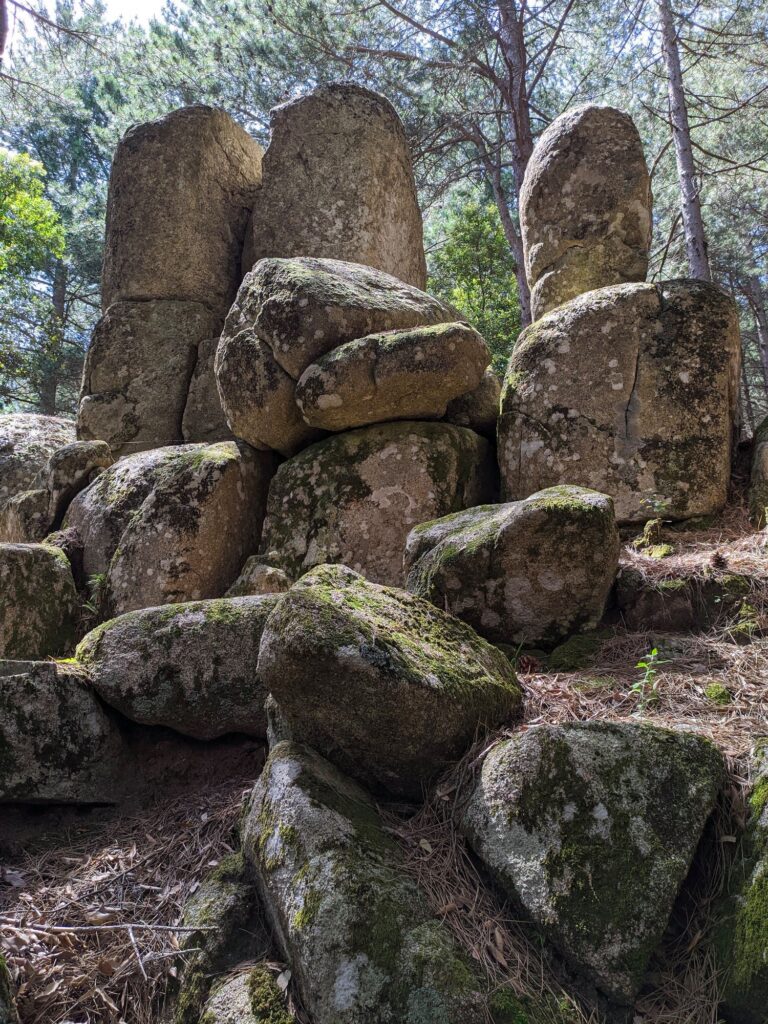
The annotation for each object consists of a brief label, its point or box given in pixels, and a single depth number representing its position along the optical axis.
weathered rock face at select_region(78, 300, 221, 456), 7.38
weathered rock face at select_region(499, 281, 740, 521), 4.59
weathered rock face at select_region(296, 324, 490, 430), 4.83
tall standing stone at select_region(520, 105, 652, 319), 6.20
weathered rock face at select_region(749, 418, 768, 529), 4.34
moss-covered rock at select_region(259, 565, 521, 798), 2.53
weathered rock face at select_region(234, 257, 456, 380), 5.12
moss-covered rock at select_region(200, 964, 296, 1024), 2.08
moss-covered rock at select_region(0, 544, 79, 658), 5.01
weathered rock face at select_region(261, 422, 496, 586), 4.82
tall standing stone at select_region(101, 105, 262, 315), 7.71
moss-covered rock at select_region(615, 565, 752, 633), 3.52
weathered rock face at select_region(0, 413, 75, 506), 8.15
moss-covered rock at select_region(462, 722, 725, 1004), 2.04
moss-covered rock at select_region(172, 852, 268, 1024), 2.24
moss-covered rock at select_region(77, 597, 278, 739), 3.38
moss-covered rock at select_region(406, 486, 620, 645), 3.44
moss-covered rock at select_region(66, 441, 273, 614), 5.05
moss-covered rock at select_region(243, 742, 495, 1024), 1.96
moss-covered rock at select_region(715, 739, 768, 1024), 1.91
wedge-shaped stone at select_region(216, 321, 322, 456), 5.23
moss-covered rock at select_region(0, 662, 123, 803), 3.20
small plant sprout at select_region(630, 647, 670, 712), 2.87
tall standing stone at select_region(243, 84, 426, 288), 7.85
